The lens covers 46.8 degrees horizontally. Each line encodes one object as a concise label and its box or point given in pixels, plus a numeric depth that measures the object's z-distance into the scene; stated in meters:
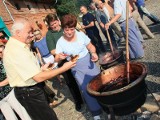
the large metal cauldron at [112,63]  3.76
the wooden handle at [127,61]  2.81
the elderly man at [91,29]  7.27
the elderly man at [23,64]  2.43
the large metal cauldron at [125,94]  2.43
